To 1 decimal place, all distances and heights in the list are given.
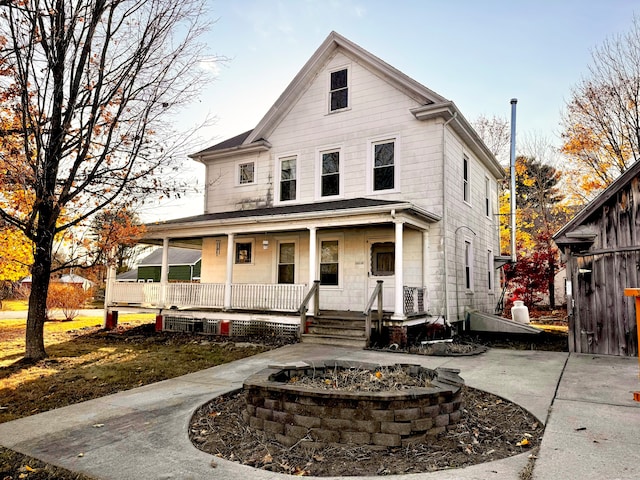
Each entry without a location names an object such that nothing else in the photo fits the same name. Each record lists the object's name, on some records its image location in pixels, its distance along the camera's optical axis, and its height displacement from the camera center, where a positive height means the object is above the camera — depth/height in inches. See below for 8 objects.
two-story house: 461.1 +89.6
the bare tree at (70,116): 310.0 +128.6
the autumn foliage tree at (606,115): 644.7 +274.2
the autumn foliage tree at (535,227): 746.2 +141.4
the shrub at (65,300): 686.5 -34.5
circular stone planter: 151.1 -48.3
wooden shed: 341.4 +14.1
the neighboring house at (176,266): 1391.5 +42.8
